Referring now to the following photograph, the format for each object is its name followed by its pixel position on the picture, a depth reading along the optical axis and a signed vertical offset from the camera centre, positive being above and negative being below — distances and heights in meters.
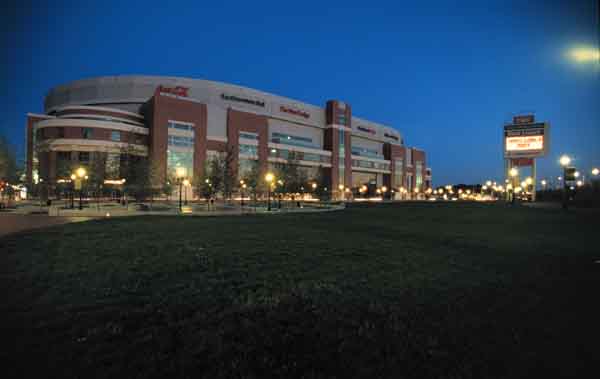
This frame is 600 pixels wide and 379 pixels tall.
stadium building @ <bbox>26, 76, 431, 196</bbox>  58.06 +16.18
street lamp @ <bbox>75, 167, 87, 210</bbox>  31.39 +1.94
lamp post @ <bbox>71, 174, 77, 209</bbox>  37.19 +1.22
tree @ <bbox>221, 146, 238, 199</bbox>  41.91 +1.73
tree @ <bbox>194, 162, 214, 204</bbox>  40.59 +1.12
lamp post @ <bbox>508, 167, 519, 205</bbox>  71.04 +4.99
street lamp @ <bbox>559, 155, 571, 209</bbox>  42.28 +4.41
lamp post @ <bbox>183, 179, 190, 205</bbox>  61.47 +1.63
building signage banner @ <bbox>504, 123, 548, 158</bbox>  64.19 +12.21
